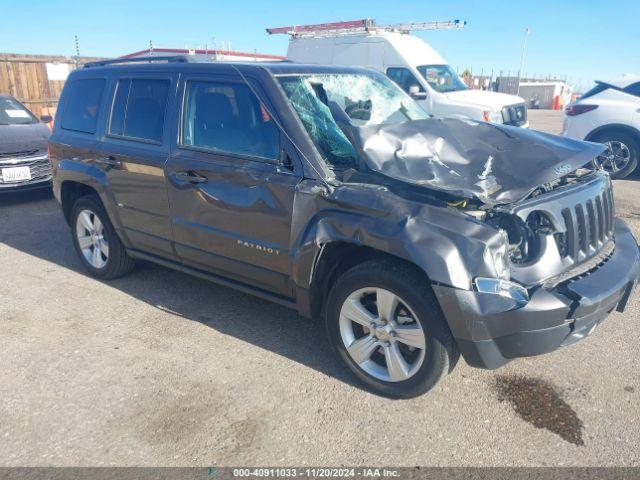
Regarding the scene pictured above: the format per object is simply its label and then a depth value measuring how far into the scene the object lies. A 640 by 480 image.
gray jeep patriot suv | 2.69
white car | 8.77
